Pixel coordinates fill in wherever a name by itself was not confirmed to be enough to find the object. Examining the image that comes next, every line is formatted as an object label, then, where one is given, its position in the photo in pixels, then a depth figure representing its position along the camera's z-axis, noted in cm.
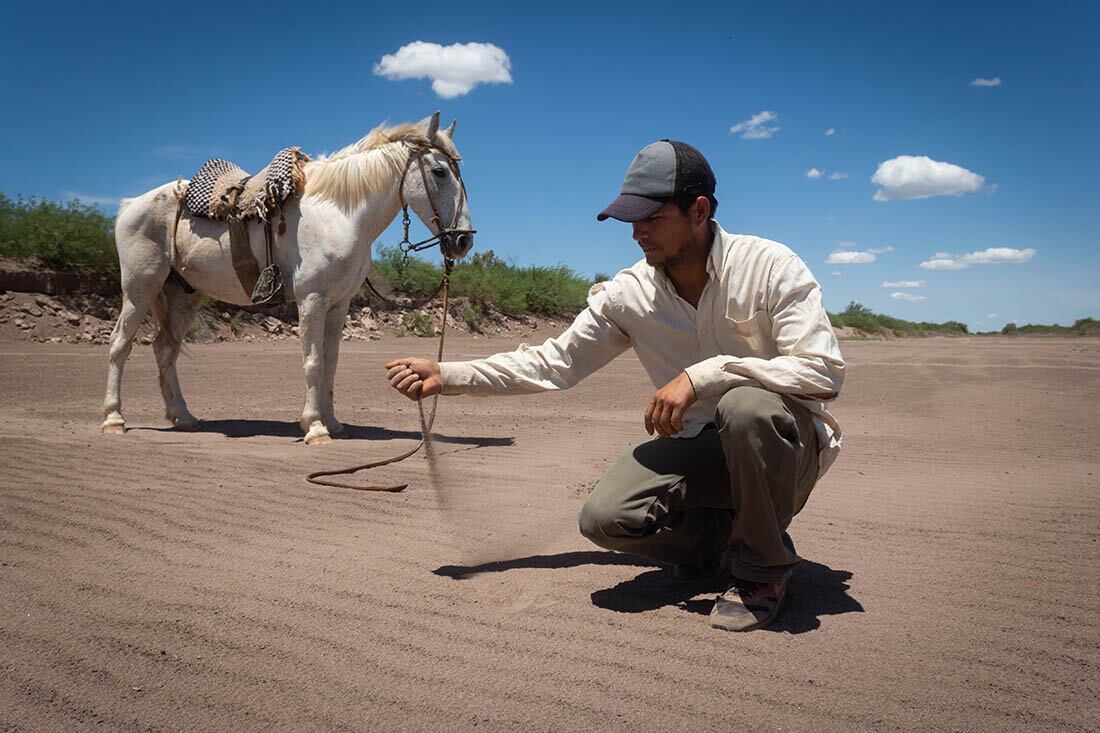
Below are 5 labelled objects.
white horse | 666
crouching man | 279
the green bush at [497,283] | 2347
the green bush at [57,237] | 1631
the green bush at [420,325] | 2138
